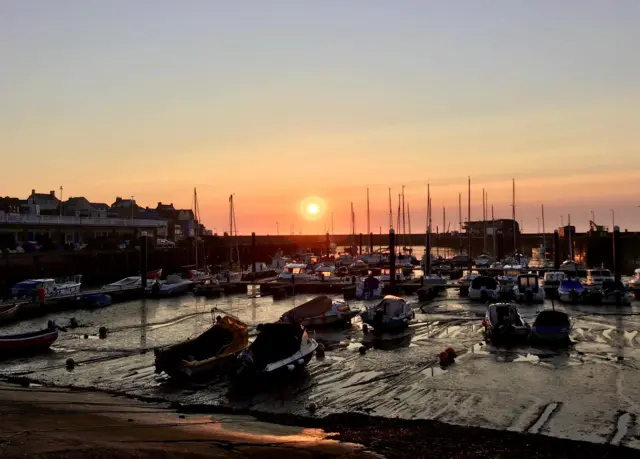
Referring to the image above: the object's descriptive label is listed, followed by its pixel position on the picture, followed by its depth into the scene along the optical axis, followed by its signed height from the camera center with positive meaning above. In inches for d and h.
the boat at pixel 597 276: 2070.6 -164.8
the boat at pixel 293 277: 2406.5 -155.3
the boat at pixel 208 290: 2164.1 -178.6
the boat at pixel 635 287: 1860.0 -180.1
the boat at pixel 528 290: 1785.2 -173.5
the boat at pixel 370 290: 1991.9 -178.1
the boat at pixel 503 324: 1117.1 -176.4
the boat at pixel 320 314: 1344.7 -174.2
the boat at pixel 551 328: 1097.4 -179.5
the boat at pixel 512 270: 2615.4 -163.5
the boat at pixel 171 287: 2150.6 -163.8
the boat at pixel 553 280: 1993.7 -162.1
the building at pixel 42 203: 3457.2 +287.3
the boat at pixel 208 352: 862.5 -174.6
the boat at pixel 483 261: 3358.8 -159.2
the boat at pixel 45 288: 1942.7 -141.0
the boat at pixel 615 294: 1701.5 -185.6
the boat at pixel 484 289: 1849.2 -172.9
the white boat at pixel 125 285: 2130.3 -156.5
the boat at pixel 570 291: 1755.7 -178.7
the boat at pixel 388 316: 1294.3 -176.9
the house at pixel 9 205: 3253.0 +244.0
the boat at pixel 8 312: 1489.9 -169.7
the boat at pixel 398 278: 2404.3 -173.1
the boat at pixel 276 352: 829.3 -169.2
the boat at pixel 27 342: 1073.5 -178.1
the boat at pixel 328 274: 2432.3 -165.3
